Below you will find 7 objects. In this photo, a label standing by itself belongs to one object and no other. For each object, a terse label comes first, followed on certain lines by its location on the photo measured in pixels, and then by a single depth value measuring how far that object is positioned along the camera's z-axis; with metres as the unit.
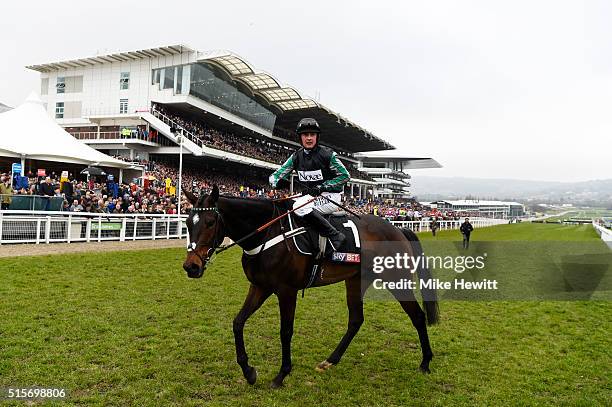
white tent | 17.94
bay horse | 4.06
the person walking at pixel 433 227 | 26.39
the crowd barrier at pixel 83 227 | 12.09
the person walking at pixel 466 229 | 18.64
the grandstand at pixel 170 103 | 34.97
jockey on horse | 4.55
